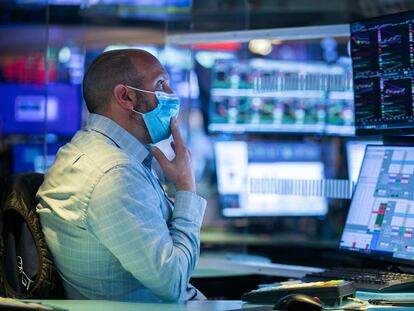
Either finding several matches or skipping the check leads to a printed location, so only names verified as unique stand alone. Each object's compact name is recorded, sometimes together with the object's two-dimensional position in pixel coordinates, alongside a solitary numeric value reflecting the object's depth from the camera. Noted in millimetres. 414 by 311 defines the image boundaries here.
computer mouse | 2229
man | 2520
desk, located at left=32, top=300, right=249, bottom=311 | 2426
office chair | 2654
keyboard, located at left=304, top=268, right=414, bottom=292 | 2809
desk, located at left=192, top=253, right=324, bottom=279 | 3725
